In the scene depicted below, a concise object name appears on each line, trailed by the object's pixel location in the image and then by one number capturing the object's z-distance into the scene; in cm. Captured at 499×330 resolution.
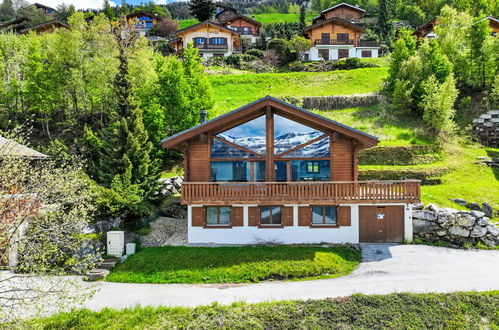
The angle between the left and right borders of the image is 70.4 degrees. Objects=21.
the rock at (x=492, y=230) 1775
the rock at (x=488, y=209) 1970
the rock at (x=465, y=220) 1784
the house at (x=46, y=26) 5884
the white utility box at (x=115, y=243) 1714
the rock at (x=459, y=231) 1792
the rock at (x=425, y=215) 1841
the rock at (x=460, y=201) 2072
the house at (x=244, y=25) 6888
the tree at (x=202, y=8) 6950
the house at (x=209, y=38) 5581
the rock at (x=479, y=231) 1778
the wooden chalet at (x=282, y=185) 1788
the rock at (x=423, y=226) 1841
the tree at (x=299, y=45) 5292
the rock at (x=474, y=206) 2005
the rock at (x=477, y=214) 1795
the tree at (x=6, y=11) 8075
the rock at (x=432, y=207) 1870
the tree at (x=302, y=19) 7169
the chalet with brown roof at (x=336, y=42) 5481
